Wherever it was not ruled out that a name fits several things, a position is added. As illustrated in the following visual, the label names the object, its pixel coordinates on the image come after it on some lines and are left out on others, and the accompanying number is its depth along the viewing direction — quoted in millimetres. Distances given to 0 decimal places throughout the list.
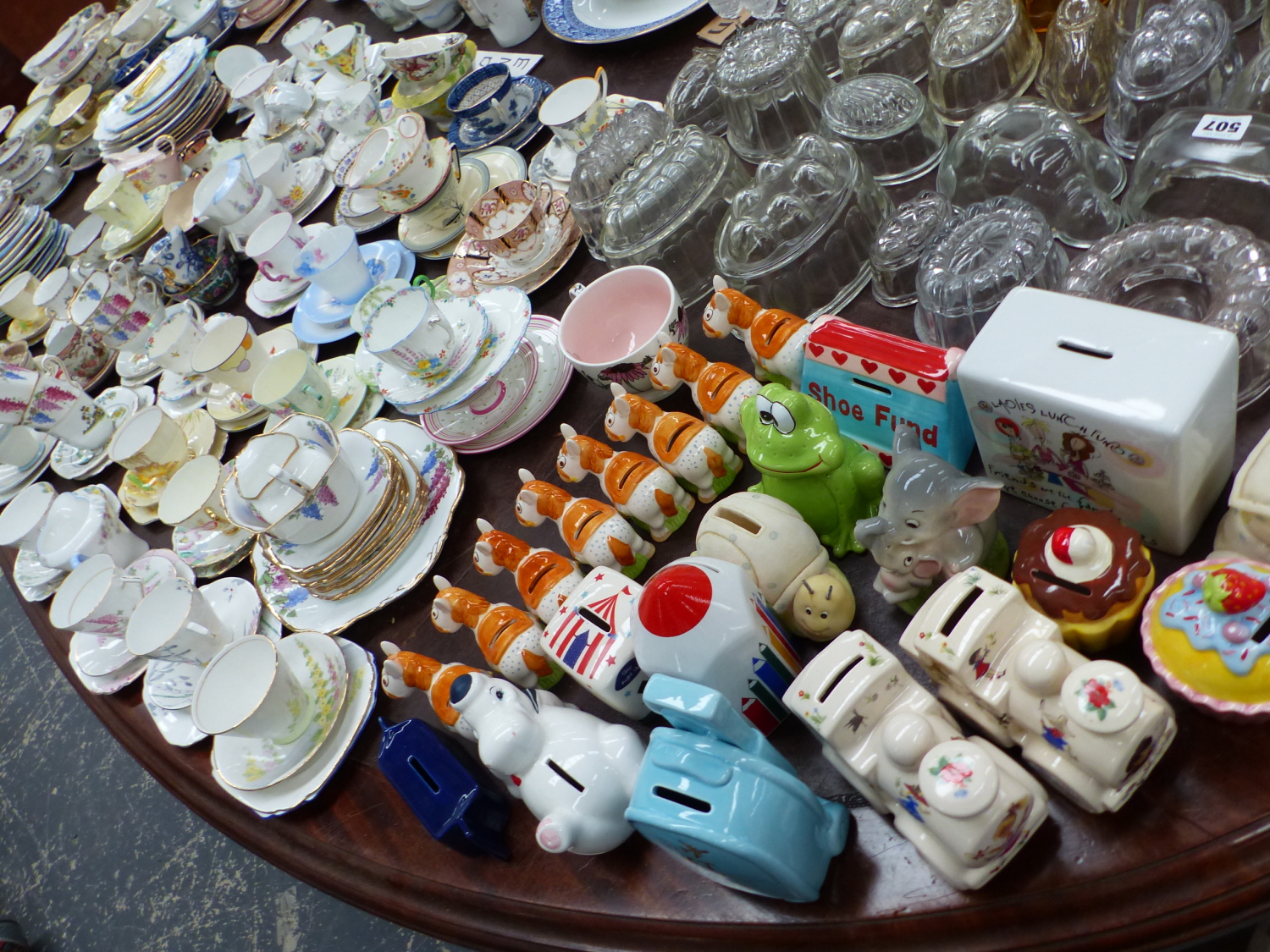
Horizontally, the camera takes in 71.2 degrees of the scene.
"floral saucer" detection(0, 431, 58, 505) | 1879
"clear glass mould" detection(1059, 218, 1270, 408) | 841
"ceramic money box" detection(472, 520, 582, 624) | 994
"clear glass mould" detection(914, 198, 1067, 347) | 977
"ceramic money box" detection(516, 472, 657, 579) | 1027
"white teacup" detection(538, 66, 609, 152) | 1563
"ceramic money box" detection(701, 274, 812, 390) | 1026
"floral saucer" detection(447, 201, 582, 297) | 1478
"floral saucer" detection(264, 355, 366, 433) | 1477
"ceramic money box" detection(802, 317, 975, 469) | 881
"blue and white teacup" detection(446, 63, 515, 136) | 1758
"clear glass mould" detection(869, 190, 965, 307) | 1090
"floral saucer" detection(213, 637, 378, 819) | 1076
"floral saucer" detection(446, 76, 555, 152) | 1763
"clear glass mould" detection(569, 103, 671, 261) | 1400
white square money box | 705
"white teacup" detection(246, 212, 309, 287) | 1676
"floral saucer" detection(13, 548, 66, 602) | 1563
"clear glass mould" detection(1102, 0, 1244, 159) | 1010
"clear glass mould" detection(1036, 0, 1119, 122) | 1131
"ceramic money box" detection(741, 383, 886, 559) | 877
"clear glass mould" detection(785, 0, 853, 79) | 1417
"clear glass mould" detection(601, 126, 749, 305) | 1276
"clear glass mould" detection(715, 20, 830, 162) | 1350
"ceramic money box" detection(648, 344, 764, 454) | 1038
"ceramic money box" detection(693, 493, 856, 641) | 876
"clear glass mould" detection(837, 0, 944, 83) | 1312
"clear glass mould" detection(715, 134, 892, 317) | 1129
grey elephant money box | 767
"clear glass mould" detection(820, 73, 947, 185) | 1227
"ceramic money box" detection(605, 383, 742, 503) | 1042
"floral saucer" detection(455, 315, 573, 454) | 1300
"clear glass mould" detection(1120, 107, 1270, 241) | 918
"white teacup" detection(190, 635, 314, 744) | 1051
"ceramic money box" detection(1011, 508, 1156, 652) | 730
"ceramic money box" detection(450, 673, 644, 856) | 814
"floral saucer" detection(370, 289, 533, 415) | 1252
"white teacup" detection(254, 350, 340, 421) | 1438
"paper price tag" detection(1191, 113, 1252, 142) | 920
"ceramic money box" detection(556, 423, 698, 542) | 1045
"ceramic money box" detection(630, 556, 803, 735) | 802
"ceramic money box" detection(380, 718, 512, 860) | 883
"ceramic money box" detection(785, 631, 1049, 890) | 646
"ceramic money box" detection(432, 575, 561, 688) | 985
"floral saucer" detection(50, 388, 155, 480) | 1777
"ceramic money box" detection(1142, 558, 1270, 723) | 646
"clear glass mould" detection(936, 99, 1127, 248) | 1046
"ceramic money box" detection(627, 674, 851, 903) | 701
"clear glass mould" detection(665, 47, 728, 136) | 1509
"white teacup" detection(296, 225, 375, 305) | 1597
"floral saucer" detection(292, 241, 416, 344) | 1620
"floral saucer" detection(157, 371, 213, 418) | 1739
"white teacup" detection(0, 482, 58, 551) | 1572
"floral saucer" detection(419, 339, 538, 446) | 1300
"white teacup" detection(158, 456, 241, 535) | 1428
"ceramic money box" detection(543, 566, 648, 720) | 879
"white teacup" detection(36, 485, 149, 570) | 1504
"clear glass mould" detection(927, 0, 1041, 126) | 1182
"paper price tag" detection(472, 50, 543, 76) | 1890
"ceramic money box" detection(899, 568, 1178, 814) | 642
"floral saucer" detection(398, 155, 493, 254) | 1680
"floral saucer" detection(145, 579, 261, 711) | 1284
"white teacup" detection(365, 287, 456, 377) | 1240
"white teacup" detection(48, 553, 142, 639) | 1282
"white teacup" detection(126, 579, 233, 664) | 1189
